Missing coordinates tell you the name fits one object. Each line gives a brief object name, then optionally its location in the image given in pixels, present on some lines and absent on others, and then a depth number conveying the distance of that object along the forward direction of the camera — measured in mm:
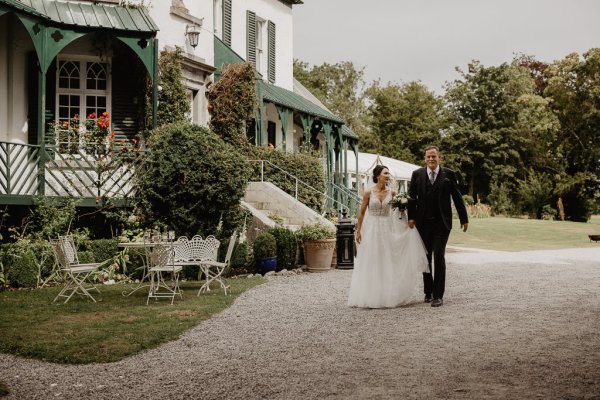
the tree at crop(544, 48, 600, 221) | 41594
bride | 10031
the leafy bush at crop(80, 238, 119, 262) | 13539
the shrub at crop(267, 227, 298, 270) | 15578
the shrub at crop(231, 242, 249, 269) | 15016
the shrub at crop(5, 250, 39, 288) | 12352
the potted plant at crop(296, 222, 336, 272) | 16062
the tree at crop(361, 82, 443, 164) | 54812
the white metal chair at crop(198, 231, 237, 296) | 11430
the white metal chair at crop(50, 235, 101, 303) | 10609
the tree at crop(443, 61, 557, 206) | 47844
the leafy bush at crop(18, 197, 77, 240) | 13555
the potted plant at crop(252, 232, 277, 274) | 15117
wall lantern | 18469
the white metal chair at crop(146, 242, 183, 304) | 10664
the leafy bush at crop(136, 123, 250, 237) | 13578
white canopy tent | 33000
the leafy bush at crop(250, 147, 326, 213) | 19594
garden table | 11266
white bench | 11477
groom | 9859
